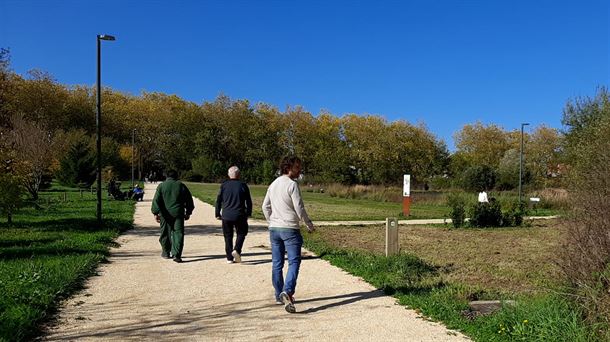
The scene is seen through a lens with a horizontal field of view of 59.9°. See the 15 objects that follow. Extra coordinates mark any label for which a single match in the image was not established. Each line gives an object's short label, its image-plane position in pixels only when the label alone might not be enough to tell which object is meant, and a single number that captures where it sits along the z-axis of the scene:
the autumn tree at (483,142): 82.07
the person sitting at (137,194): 30.20
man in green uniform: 9.57
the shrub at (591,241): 4.68
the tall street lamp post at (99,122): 15.36
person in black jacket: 9.24
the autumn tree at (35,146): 31.00
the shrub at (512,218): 19.03
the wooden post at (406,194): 23.62
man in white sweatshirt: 6.15
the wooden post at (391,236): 9.80
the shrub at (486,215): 18.56
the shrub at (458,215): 18.30
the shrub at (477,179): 51.72
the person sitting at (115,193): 29.78
